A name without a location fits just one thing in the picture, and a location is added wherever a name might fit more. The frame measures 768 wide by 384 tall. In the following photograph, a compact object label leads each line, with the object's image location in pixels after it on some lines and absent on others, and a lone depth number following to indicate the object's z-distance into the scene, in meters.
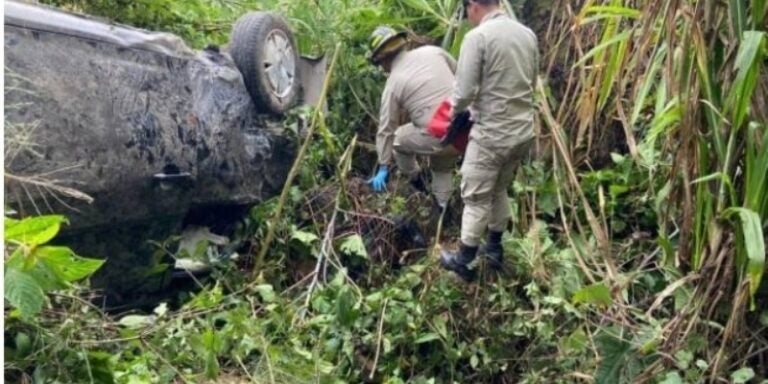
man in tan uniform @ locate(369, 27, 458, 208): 5.73
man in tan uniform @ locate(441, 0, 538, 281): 4.94
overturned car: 3.87
